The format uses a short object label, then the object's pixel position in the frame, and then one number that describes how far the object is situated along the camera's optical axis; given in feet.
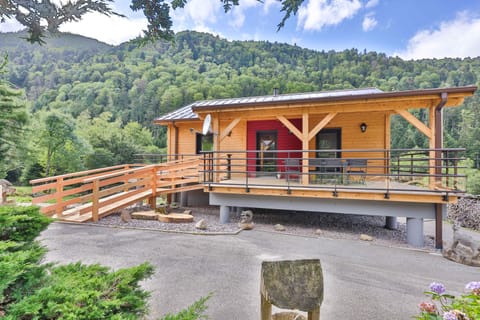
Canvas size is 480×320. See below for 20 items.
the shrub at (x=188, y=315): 4.36
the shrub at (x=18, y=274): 4.30
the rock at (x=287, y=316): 6.65
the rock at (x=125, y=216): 21.75
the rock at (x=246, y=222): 20.80
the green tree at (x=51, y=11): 8.38
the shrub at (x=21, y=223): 5.98
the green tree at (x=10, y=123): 32.20
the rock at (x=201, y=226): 19.95
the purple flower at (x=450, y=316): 4.27
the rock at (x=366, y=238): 18.81
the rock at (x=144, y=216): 23.11
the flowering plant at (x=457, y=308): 4.37
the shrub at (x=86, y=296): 4.12
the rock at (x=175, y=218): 22.40
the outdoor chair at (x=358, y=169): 24.00
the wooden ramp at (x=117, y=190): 21.43
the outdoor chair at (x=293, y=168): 24.18
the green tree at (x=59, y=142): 52.13
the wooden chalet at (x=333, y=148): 18.30
